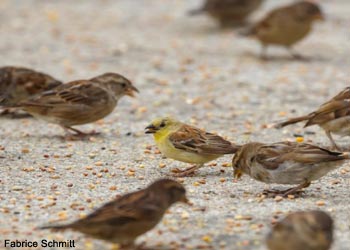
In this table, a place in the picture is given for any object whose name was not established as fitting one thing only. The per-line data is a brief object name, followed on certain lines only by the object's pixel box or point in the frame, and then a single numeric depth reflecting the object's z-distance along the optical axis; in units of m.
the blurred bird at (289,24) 15.74
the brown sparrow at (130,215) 6.48
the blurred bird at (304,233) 6.19
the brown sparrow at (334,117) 10.27
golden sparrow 9.09
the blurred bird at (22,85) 11.91
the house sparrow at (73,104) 10.91
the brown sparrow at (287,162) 8.17
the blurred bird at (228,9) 18.09
